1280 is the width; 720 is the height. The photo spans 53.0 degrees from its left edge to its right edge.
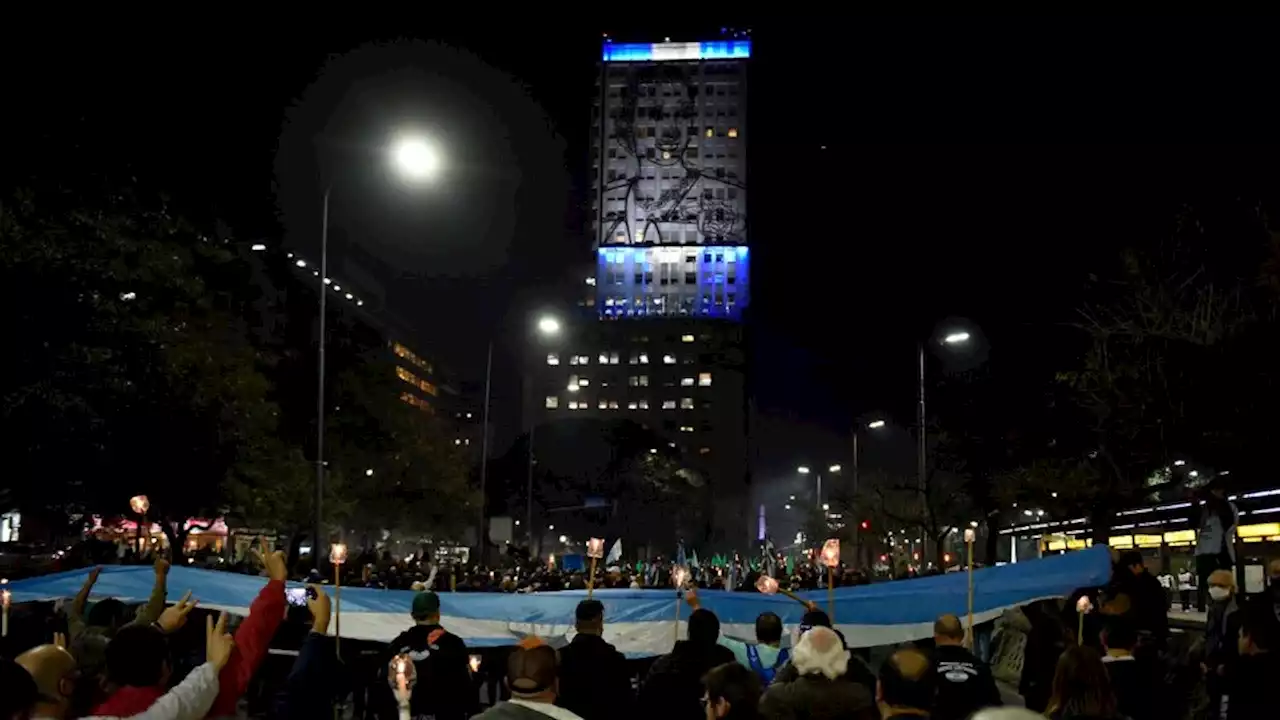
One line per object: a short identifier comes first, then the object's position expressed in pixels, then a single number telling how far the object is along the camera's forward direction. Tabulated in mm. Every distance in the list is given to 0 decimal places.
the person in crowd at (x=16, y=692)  4629
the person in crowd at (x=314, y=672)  7336
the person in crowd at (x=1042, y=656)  9898
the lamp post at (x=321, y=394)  25961
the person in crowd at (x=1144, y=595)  12203
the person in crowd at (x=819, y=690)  5895
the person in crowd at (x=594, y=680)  8539
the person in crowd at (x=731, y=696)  6227
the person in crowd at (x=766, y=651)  9820
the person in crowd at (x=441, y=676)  8930
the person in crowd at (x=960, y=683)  7402
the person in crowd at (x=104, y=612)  8242
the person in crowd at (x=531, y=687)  5273
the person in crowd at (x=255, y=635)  5820
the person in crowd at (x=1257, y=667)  8484
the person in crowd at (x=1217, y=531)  14766
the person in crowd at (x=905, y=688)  6484
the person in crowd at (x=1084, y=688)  6000
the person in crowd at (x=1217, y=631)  10437
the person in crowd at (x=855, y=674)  7312
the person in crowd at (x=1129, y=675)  8523
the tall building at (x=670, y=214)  179875
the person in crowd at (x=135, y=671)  5570
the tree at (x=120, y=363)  25781
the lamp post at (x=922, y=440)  35219
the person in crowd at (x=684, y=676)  8242
